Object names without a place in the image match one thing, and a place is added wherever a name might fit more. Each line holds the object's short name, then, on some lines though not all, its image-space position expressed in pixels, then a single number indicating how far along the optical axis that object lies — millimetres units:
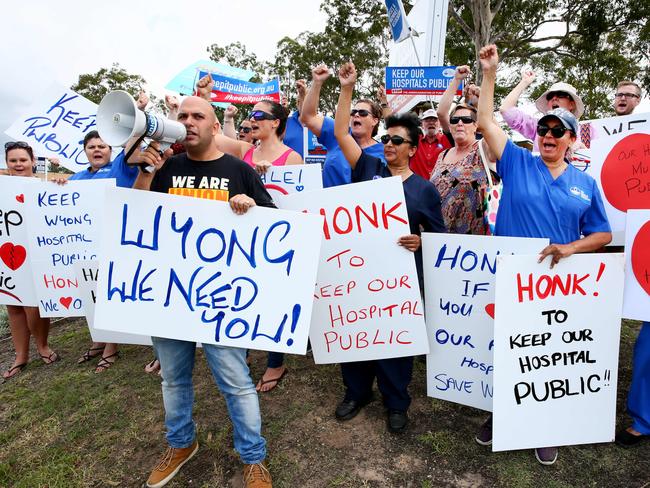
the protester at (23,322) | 3625
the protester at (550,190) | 2143
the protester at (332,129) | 3025
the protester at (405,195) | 2406
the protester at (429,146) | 4051
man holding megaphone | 1930
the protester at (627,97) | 3730
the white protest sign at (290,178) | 3002
